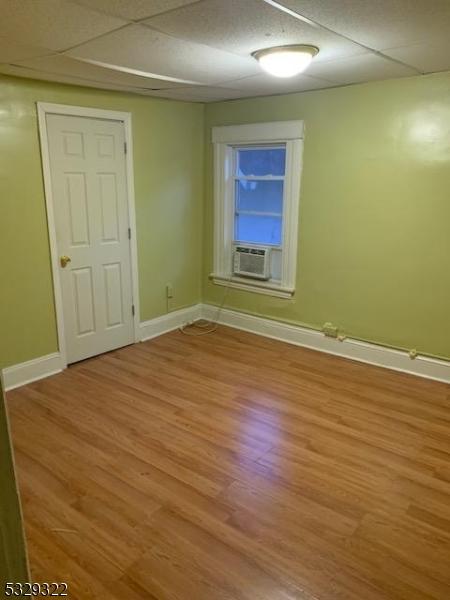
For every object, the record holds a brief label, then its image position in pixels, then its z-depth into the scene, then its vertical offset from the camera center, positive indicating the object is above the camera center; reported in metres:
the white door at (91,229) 3.55 -0.34
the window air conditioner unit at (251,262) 4.46 -0.71
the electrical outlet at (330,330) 4.12 -1.25
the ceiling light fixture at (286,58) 2.37 +0.72
